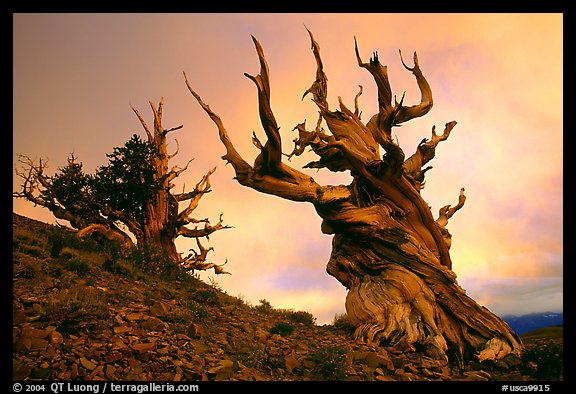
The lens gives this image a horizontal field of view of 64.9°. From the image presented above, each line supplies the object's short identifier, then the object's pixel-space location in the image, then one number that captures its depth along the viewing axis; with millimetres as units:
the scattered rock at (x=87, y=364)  6852
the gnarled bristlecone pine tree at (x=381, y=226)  10680
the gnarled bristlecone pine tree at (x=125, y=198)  16297
